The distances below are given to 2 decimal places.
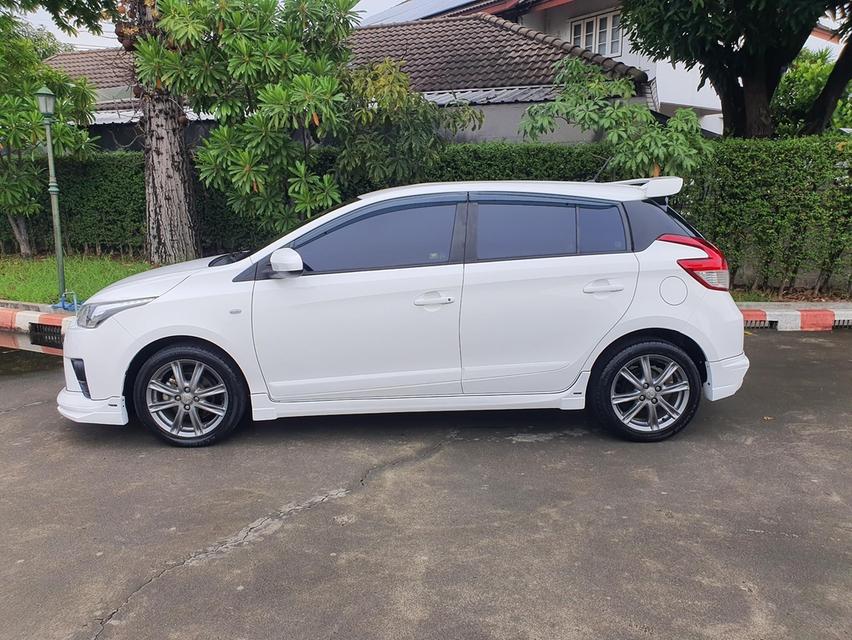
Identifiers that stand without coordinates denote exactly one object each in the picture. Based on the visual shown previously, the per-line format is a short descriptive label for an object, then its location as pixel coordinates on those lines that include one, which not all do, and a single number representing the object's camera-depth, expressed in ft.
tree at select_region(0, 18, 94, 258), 33.30
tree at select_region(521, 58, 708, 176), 27.20
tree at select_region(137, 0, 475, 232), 25.41
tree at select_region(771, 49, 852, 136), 44.62
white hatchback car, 14.76
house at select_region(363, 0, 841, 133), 58.59
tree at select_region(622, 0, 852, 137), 28.22
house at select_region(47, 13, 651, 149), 38.60
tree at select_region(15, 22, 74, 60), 85.05
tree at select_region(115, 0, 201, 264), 31.81
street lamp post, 26.84
